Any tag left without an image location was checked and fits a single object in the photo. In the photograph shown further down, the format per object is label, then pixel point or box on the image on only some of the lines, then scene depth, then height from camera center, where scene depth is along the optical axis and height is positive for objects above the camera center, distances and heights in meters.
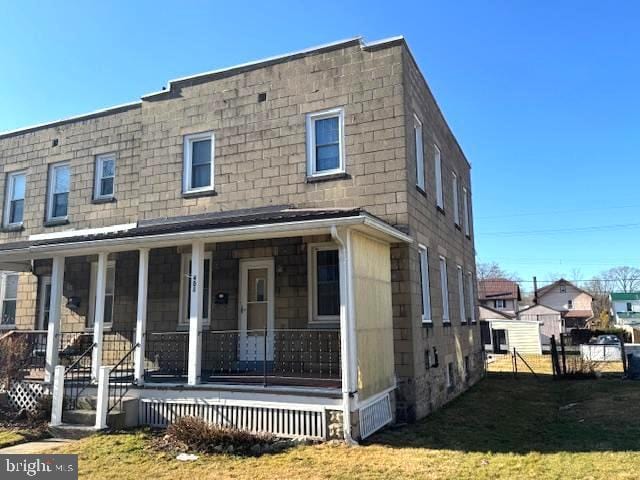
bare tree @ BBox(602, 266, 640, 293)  90.19 +6.71
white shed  32.34 -1.10
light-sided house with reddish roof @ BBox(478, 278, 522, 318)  50.69 +2.39
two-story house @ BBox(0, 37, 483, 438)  8.46 +1.53
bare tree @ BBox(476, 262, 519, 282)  84.47 +8.10
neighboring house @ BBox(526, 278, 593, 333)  66.53 +2.67
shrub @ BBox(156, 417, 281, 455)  7.36 -1.73
